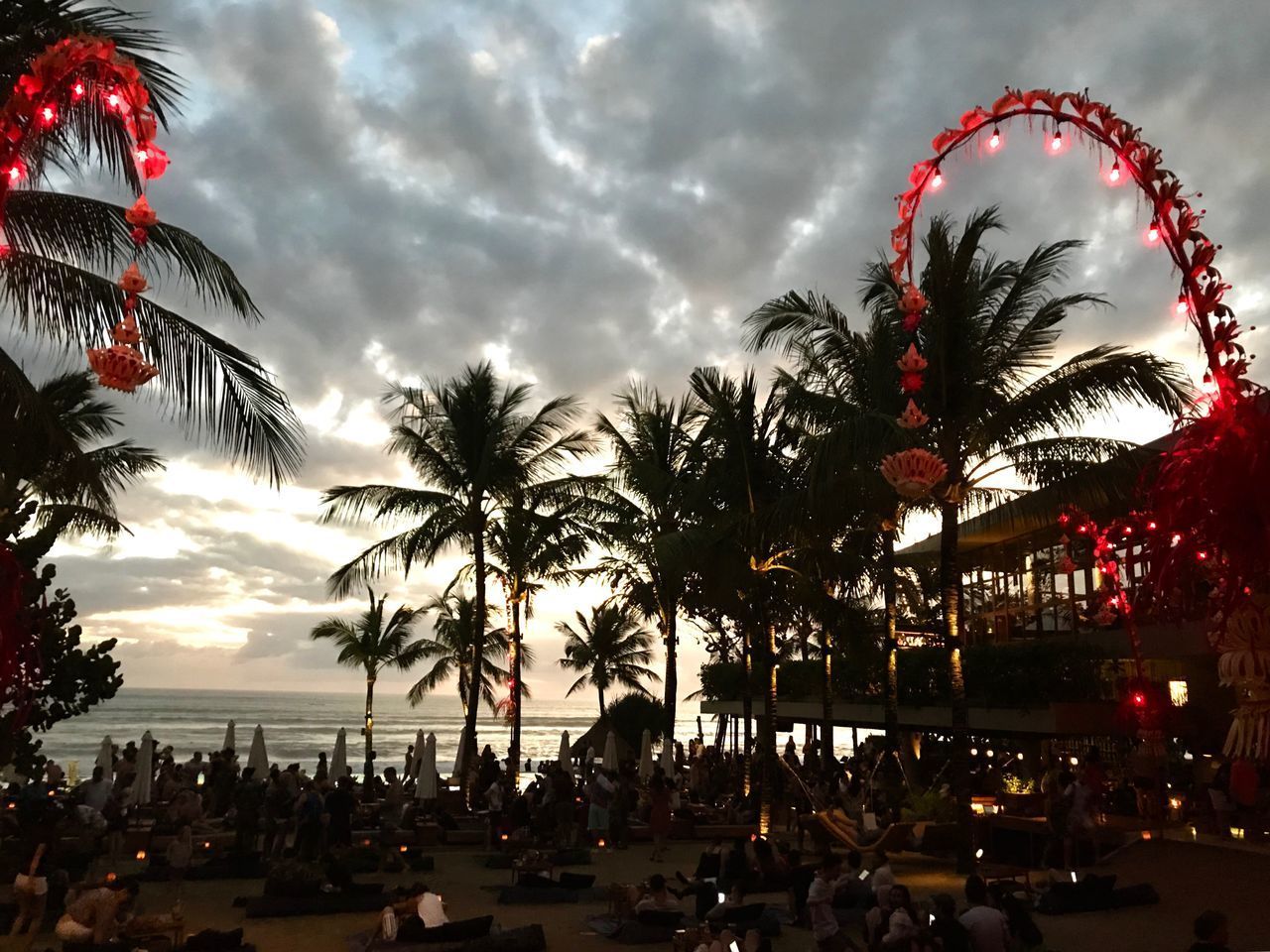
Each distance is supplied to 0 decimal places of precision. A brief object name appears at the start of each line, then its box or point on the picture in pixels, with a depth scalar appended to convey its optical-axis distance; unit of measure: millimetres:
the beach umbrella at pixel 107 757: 18652
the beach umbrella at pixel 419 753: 20434
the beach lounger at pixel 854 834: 15232
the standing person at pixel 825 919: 9477
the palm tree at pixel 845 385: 15273
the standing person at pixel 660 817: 16328
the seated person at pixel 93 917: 8875
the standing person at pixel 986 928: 8031
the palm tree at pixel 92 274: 6691
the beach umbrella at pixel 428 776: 18922
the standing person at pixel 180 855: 12984
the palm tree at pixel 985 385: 14117
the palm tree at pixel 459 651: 33656
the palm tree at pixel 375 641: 34500
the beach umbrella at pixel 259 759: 19094
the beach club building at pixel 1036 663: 19156
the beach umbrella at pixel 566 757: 22500
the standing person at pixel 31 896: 10047
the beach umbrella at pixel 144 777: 17000
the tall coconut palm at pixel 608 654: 38656
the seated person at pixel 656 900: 10914
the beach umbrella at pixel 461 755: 23477
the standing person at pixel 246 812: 14922
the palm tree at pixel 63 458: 6836
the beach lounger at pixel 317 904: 11719
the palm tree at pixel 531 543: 22484
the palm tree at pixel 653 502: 22875
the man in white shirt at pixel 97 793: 14875
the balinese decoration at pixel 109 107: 3910
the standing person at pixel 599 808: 17891
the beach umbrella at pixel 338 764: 20766
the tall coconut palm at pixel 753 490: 16453
